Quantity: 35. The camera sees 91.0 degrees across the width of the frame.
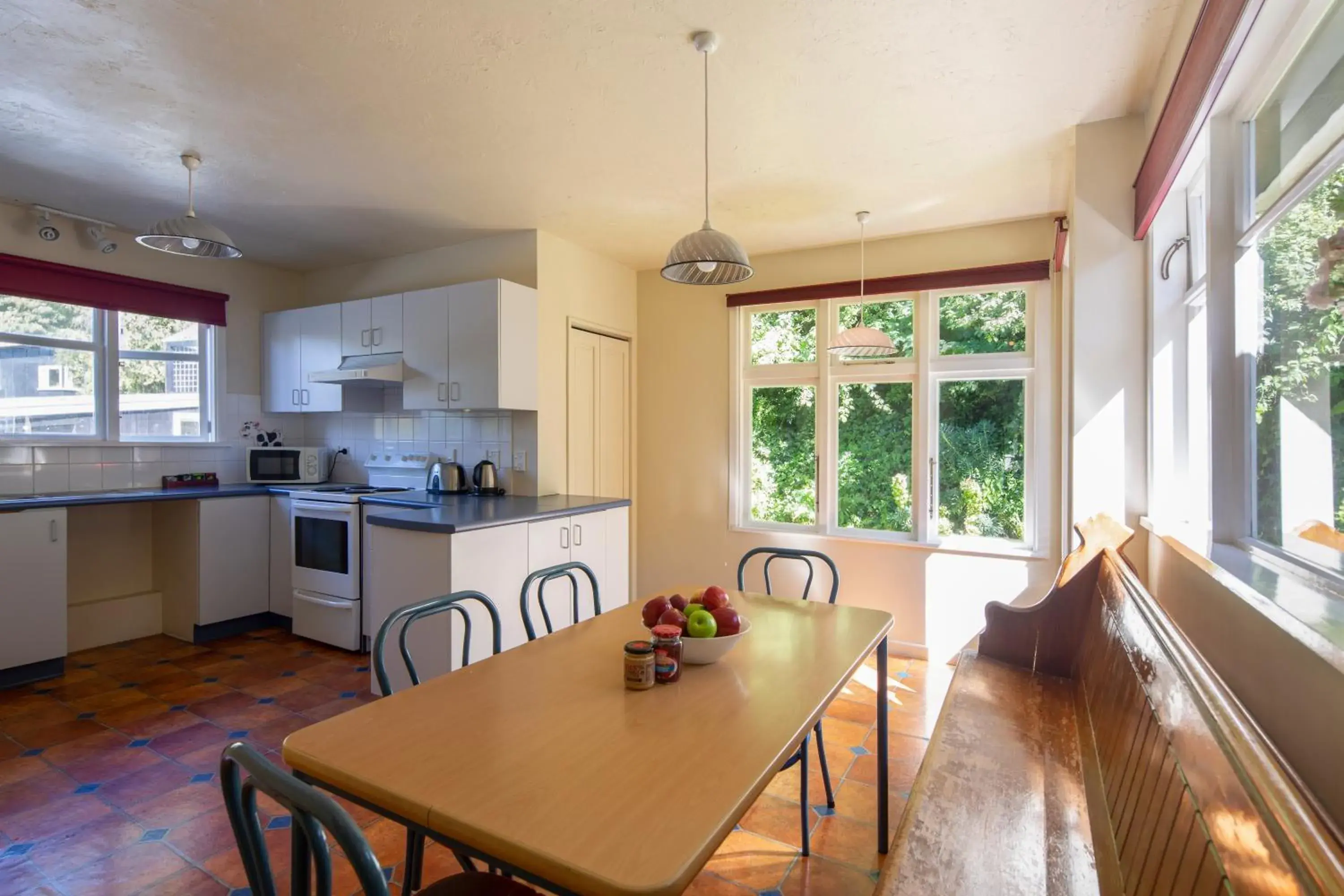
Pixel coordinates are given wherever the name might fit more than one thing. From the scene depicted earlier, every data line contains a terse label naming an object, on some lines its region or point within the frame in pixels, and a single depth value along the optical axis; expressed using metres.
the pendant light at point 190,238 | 2.74
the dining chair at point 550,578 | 2.01
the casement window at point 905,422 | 3.78
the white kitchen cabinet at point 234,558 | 4.04
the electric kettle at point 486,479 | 4.12
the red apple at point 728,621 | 1.61
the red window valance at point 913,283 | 3.67
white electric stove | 3.85
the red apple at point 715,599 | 1.67
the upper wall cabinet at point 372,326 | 4.20
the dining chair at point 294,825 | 0.72
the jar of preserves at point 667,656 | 1.48
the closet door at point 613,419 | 4.61
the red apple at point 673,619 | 1.62
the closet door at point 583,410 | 4.34
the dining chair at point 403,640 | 1.54
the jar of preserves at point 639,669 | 1.44
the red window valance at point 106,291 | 3.65
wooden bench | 0.74
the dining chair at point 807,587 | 2.03
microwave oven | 4.71
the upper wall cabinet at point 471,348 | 3.76
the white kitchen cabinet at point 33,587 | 3.28
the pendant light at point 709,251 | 2.07
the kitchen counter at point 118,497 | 3.37
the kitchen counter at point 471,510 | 2.94
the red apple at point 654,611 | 1.68
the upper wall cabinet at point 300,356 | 4.48
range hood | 4.02
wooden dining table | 0.90
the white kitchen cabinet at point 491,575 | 2.91
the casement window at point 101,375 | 3.77
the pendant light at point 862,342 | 3.48
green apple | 1.58
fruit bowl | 1.58
